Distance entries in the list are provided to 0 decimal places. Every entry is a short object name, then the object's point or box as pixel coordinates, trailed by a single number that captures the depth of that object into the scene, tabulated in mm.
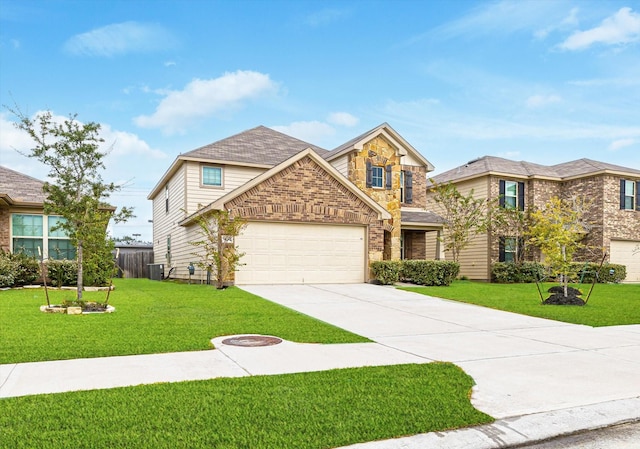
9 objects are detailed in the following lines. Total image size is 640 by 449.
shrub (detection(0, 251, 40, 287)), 15922
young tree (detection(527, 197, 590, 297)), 14070
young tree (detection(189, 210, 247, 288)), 16734
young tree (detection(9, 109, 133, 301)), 11453
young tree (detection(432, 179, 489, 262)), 24438
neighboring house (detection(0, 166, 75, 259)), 18484
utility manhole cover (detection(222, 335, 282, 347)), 7455
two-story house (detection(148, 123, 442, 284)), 18062
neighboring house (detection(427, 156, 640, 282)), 26250
